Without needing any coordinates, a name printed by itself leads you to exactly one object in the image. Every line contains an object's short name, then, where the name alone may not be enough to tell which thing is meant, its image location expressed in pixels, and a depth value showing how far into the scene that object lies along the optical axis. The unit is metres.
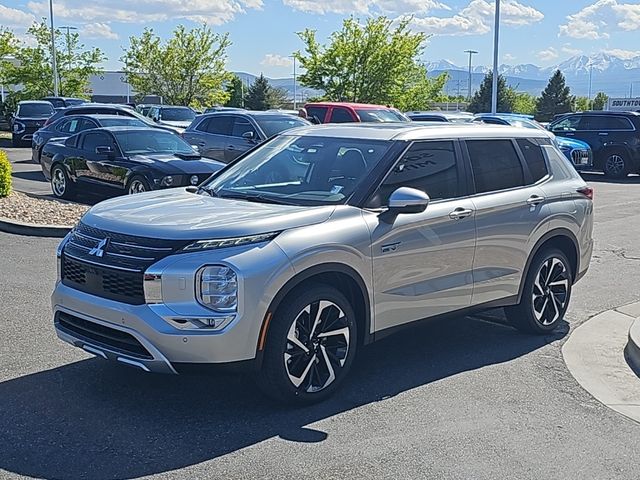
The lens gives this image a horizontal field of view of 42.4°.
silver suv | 4.72
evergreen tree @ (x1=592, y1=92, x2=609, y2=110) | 68.44
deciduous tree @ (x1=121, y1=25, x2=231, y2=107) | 45.22
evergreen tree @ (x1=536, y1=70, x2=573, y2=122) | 64.12
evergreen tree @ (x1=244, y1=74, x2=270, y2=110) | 65.12
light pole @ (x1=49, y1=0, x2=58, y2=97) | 43.34
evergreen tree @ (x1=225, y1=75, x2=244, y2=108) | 65.94
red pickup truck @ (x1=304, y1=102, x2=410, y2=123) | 18.84
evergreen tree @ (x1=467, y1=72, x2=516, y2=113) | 64.06
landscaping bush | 13.16
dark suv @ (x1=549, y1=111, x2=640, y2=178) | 22.55
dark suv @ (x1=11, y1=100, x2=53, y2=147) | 29.31
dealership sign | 38.66
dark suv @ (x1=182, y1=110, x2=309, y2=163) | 16.56
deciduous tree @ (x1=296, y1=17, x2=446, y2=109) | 39.25
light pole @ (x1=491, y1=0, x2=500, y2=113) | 37.12
